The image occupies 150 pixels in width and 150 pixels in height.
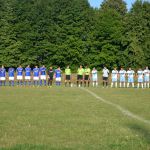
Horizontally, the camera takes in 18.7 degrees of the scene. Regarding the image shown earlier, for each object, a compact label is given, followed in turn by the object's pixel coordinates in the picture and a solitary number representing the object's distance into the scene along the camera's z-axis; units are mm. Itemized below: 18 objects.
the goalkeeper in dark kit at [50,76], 35656
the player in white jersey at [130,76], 36656
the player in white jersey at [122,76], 37094
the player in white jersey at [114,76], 37125
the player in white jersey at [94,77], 37584
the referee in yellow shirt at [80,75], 36188
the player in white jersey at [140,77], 36469
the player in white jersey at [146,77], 36519
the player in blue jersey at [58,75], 37625
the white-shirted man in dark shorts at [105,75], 36438
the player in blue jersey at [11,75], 37969
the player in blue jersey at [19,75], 37531
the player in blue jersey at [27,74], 37788
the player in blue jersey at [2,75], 37284
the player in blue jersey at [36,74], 37750
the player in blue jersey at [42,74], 37409
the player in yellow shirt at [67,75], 36594
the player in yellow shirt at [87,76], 36125
